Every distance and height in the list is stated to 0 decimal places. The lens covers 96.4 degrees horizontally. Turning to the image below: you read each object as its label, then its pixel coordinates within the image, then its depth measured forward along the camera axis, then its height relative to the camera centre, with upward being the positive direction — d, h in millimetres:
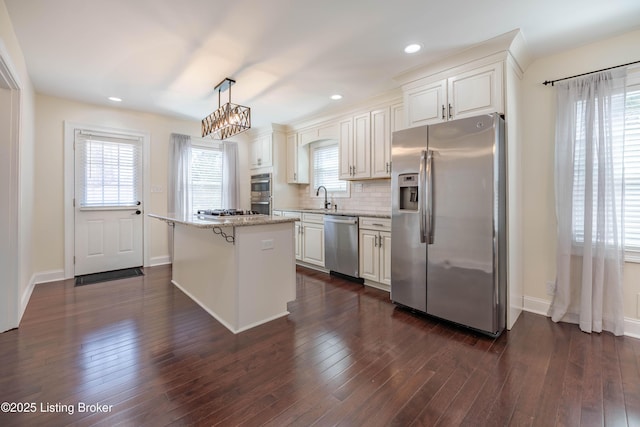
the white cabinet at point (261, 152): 5262 +1182
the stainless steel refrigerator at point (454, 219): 2350 -47
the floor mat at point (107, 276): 3869 -903
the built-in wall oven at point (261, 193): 5259 +397
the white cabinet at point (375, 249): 3457 -449
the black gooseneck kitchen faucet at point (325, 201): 4855 +214
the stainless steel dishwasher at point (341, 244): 3803 -424
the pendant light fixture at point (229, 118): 3178 +1083
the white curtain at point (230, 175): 5371 +723
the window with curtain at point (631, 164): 2363 +419
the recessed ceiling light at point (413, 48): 2520 +1489
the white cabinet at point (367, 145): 3717 +959
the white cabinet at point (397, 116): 3549 +1222
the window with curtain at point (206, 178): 5082 +645
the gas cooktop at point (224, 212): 3176 +14
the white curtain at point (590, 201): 2377 +118
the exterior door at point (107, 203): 4121 +158
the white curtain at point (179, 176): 4773 +622
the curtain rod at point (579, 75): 2356 +1243
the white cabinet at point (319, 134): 4455 +1324
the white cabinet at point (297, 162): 5160 +943
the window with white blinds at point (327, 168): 4793 +798
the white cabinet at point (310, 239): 4305 -394
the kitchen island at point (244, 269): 2469 -521
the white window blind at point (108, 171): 4133 +644
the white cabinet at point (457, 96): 2510 +1122
